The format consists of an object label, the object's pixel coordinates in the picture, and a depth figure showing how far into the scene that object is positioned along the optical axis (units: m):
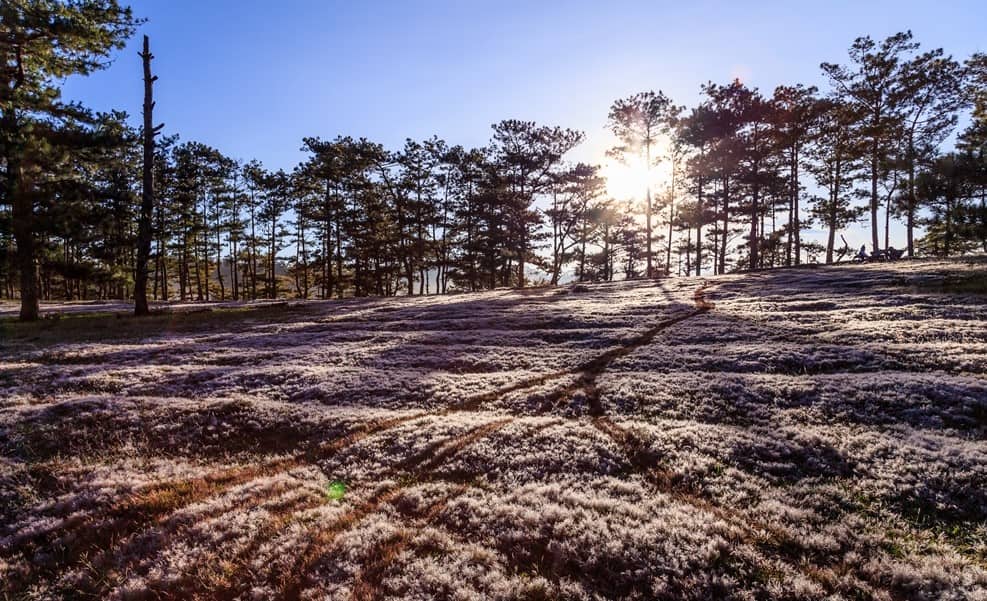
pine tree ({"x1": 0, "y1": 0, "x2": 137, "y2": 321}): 19.30
